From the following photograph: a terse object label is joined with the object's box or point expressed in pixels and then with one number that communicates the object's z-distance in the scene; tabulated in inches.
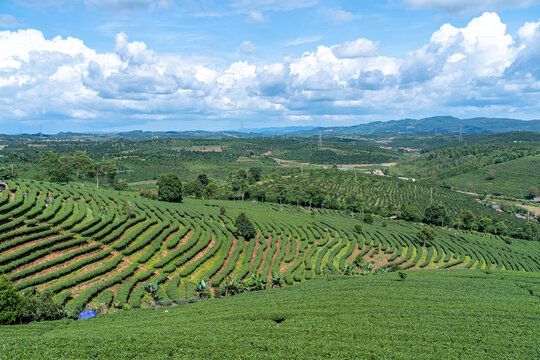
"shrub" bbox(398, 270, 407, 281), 1600.6
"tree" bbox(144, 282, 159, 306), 1314.0
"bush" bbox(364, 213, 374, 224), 3316.9
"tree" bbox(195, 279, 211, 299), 1405.0
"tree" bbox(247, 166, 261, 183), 5513.8
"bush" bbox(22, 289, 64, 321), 1015.6
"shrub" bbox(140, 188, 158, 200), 3099.2
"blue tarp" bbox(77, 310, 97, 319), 1076.1
